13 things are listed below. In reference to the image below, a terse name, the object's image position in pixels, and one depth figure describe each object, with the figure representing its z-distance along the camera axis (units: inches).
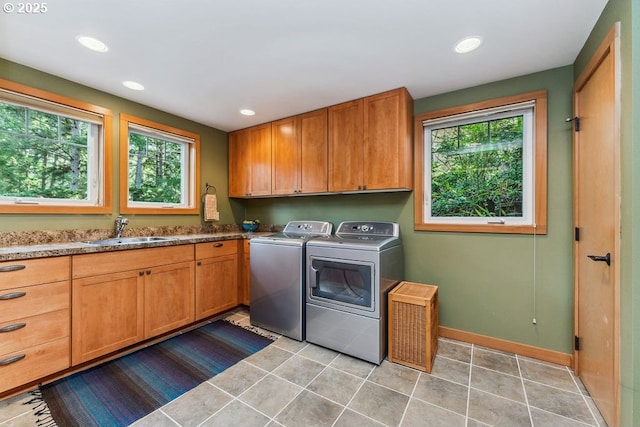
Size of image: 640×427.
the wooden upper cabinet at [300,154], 112.3
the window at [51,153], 81.0
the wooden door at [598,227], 52.9
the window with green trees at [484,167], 84.4
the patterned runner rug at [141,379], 60.5
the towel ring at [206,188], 134.8
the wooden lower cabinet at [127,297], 75.9
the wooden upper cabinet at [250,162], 131.1
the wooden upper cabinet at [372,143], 94.3
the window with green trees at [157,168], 105.5
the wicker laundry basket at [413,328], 76.8
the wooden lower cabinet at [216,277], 108.2
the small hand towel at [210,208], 133.3
